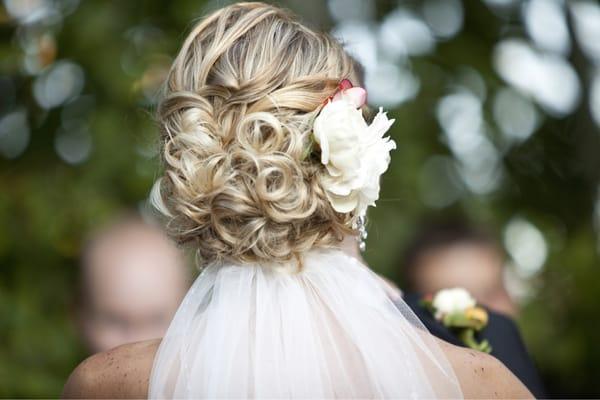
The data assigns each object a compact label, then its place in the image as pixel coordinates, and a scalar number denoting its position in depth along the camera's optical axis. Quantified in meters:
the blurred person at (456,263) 4.58
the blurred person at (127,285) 3.84
